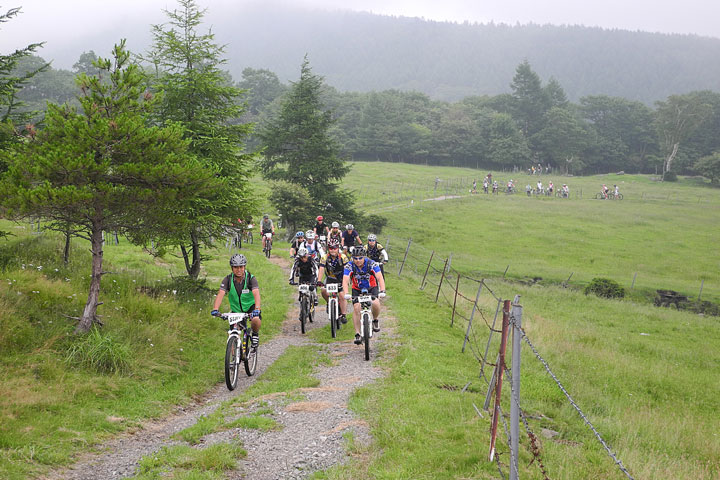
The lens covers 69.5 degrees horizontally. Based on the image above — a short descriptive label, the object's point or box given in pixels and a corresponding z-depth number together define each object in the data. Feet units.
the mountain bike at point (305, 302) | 47.03
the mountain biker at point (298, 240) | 55.06
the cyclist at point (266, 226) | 92.60
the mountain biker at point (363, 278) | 39.19
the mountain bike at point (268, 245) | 93.65
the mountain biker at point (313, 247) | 49.78
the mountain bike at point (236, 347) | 32.19
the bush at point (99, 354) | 31.86
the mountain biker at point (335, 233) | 66.21
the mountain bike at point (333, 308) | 45.37
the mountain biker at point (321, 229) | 78.24
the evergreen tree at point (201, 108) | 52.03
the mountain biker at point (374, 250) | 56.95
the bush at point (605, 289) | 102.78
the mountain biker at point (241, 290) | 33.81
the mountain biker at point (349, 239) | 66.28
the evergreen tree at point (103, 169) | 30.76
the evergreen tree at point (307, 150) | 116.98
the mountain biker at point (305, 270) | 46.78
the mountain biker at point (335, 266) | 46.85
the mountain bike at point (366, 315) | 38.34
